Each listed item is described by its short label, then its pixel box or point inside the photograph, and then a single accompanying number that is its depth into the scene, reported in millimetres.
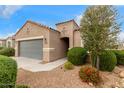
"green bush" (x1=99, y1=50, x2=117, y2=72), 5507
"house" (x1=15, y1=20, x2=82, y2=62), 7513
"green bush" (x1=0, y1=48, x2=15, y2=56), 9500
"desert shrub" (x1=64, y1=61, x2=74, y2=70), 5540
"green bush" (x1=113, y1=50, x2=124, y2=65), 6920
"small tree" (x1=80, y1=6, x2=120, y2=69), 4906
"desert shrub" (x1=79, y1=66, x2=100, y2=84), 4281
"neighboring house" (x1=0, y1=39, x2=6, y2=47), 13888
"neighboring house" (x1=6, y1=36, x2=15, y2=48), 12413
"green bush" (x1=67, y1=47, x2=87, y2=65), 6056
